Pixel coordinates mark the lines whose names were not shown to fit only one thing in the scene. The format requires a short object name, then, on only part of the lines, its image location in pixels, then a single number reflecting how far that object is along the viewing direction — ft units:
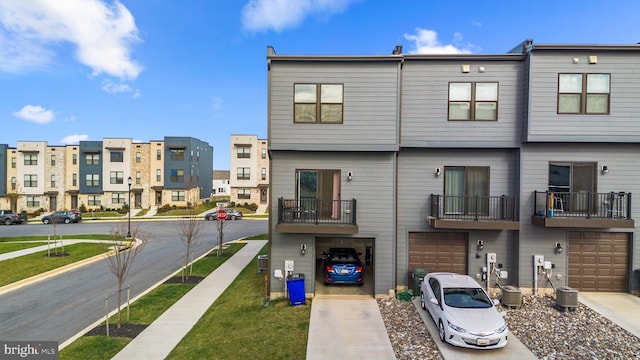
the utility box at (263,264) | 45.98
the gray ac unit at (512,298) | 33.60
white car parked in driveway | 24.49
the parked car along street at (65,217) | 112.88
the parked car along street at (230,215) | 120.88
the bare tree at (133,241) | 62.69
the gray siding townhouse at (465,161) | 36.73
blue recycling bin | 34.91
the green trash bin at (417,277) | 36.58
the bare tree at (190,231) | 48.49
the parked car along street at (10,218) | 110.93
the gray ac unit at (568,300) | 32.45
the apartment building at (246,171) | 149.59
